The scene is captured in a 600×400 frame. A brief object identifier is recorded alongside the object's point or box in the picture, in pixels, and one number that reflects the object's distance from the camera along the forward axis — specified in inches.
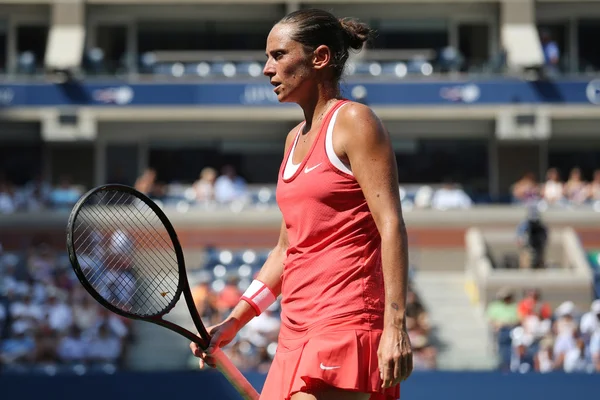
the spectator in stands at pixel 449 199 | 777.6
